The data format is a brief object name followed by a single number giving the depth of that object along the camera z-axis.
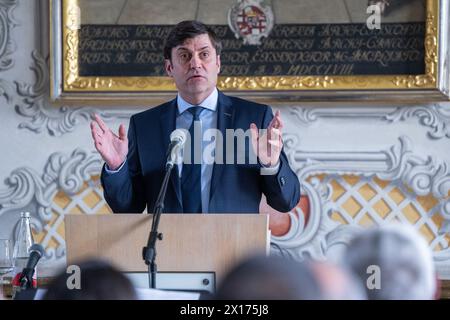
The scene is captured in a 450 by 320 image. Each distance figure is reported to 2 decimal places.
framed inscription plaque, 8.68
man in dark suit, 5.39
